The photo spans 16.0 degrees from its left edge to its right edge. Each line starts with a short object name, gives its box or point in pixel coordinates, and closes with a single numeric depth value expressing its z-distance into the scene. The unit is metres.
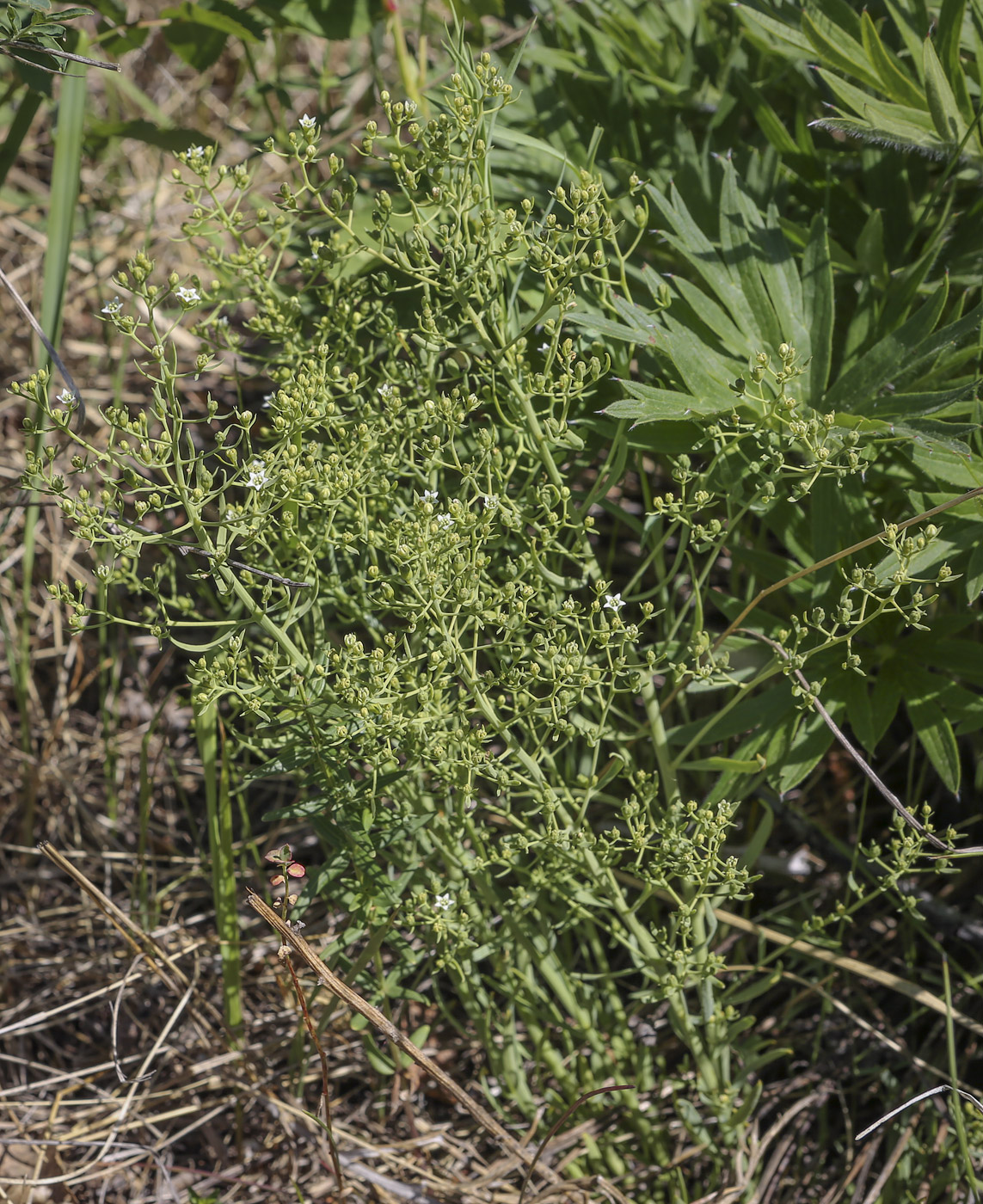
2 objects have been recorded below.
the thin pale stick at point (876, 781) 0.90
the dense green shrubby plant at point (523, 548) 0.91
